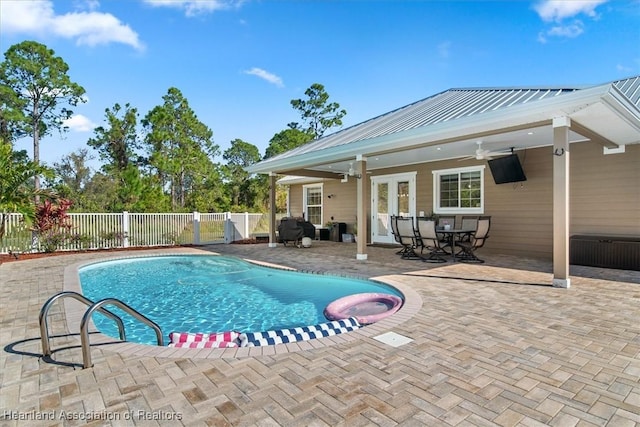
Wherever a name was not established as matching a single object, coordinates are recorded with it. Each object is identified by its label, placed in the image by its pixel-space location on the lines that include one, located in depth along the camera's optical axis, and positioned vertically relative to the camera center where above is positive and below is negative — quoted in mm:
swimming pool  4836 -1582
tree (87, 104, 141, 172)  22188 +4708
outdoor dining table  7924 -697
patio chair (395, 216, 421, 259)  8422 -714
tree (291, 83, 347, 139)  29375 +8292
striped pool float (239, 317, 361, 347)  3854 -1483
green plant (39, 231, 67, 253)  10492 -958
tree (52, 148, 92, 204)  23750 +2890
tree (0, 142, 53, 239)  7477 +621
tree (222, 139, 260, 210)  27953 +3255
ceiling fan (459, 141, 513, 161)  7923 +1326
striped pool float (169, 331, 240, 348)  3824 -1518
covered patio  5211 +1483
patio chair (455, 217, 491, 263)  8000 -822
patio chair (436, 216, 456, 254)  8777 -469
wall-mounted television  8531 +965
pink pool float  4821 -1471
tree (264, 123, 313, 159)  28359 +6004
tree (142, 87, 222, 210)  22219 +3776
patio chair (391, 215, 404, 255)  8752 -485
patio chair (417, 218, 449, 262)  7992 -744
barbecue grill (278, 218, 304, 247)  11914 -803
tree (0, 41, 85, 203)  19750 +7465
